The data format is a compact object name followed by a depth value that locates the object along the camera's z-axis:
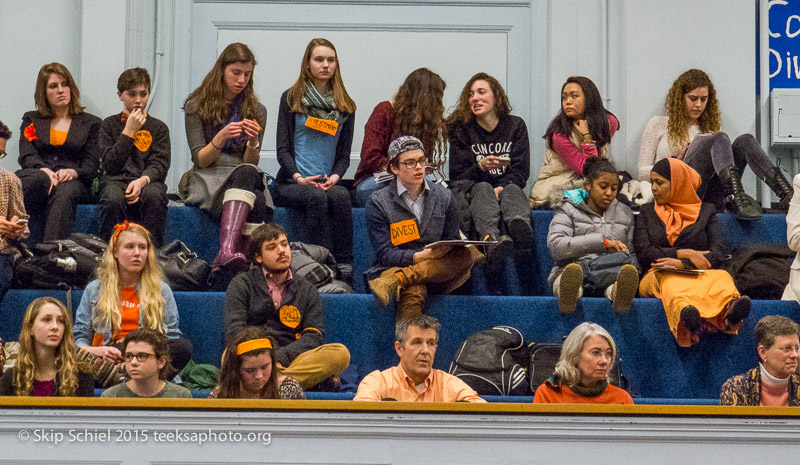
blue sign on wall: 12.48
